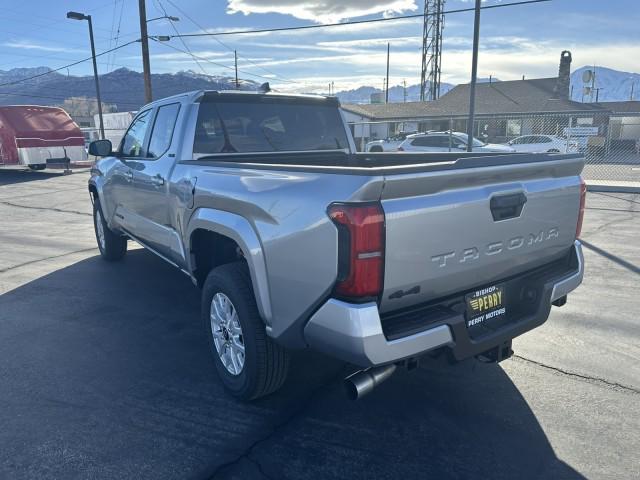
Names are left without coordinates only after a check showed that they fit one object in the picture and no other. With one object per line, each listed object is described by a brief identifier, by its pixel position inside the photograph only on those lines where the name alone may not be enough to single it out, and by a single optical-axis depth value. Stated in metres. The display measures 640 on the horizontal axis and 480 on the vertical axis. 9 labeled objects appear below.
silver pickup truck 2.28
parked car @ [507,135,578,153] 23.66
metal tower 43.20
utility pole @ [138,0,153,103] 20.06
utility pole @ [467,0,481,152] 12.73
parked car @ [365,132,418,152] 22.84
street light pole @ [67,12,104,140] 24.40
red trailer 18.52
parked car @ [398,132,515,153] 18.58
